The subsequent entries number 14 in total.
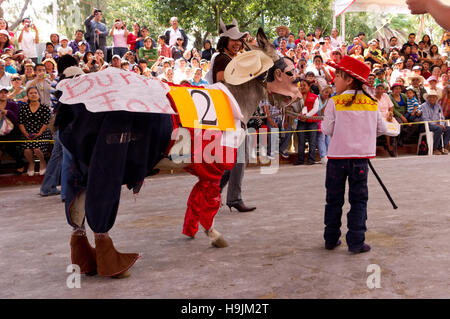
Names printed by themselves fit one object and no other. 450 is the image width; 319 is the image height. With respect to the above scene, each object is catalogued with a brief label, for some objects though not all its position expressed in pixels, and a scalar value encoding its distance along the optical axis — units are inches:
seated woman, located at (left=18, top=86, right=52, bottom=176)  373.7
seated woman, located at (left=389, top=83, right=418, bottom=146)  520.1
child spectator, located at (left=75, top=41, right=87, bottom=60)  524.7
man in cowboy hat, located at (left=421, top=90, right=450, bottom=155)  522.0
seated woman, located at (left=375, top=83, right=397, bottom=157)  443.5
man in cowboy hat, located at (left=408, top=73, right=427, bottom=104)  550.1
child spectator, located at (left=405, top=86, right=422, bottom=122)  521.3
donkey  137.0
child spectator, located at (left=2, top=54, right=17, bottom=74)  446.0
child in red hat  168.7
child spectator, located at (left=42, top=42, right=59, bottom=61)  510.9
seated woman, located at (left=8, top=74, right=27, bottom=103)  396.8
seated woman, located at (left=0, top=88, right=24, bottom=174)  369.4
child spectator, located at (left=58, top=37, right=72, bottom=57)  506.8
